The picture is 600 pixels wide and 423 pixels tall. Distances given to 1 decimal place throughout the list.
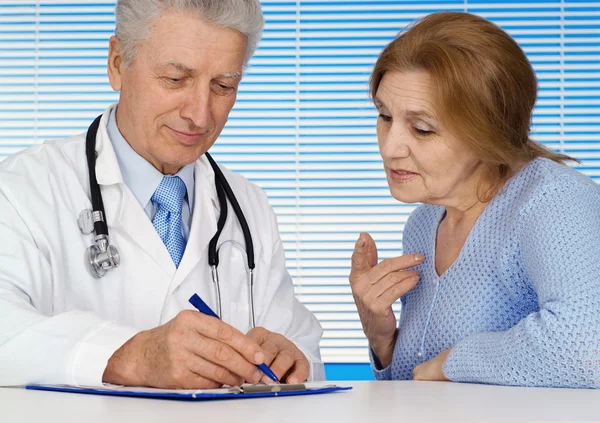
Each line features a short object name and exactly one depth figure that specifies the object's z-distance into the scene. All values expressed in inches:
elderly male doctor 62.0
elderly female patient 54.1
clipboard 39.2
